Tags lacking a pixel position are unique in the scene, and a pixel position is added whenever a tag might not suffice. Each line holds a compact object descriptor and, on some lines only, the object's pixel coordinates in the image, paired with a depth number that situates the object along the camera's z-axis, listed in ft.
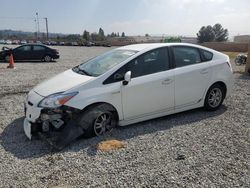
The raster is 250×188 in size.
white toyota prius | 10.69
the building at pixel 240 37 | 176.65
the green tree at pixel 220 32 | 224.68
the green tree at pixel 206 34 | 211.86
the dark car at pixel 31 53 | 42.90
